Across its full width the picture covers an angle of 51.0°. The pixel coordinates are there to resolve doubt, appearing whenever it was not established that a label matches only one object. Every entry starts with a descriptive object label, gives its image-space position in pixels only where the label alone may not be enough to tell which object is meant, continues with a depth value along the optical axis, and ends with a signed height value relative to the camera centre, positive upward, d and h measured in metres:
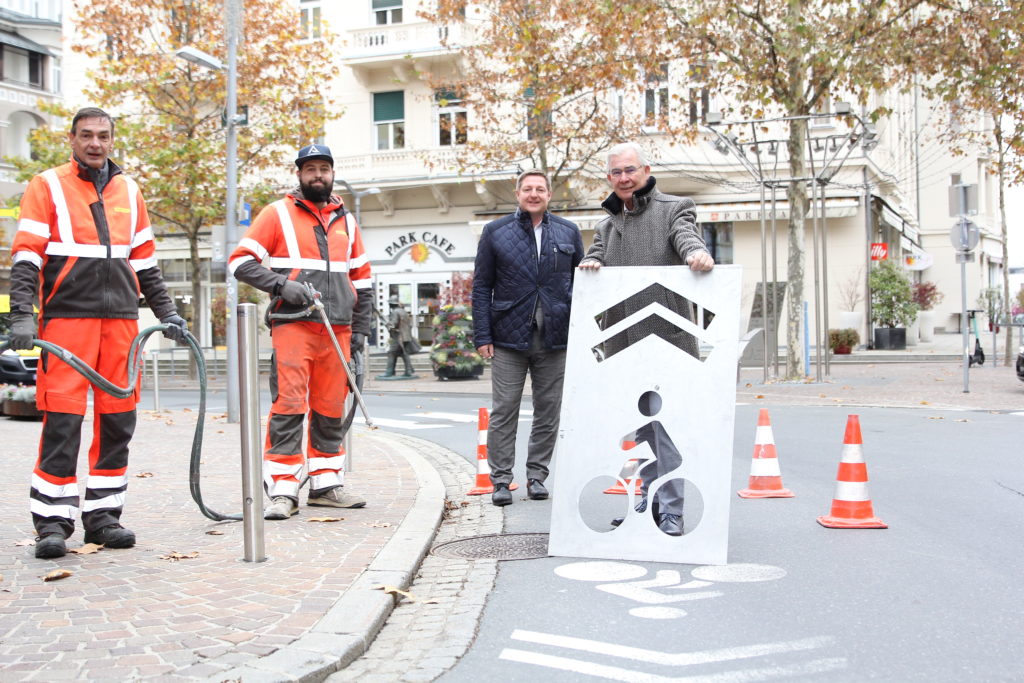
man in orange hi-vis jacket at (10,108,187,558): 4.90 +0.20
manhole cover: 5.16 -1.00
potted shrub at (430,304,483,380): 23.58 -0.01
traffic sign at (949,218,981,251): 16.61 +1.65
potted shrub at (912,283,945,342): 37.25 +1.36
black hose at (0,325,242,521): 4.80 -0.11
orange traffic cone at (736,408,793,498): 6.84 -0.81
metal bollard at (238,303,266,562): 4.59 -0.34
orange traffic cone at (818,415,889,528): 5.73 -0.84
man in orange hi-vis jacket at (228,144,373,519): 5.91 +0.26
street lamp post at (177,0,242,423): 13.64 +1.98
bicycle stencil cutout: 4.87 -0.28
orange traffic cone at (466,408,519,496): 7.30 -0.82
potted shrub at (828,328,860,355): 29.55 +0.08
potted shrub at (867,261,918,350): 30.97 +1.09
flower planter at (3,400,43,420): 14.48 -0.78
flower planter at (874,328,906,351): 31.84 +0.10
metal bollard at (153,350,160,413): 16.55 -0.64
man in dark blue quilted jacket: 6.55 +0.24
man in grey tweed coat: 5.14 +0.51
